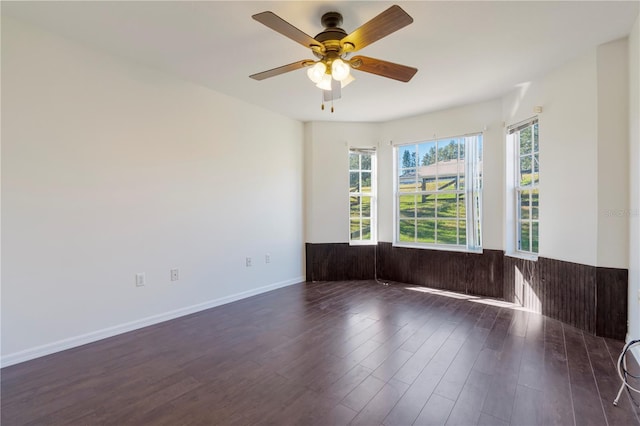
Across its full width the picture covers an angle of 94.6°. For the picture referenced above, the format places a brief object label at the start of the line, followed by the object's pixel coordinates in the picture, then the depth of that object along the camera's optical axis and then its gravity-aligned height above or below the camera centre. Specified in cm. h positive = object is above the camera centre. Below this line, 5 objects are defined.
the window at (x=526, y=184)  360 +33
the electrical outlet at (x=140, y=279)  302 -69
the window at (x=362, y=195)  518 +27
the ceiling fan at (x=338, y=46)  174 +112
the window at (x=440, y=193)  429 +26
